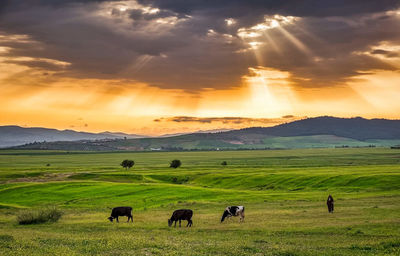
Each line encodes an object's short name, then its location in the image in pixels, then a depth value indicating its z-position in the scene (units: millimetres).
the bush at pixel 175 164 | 163875
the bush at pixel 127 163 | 162925
